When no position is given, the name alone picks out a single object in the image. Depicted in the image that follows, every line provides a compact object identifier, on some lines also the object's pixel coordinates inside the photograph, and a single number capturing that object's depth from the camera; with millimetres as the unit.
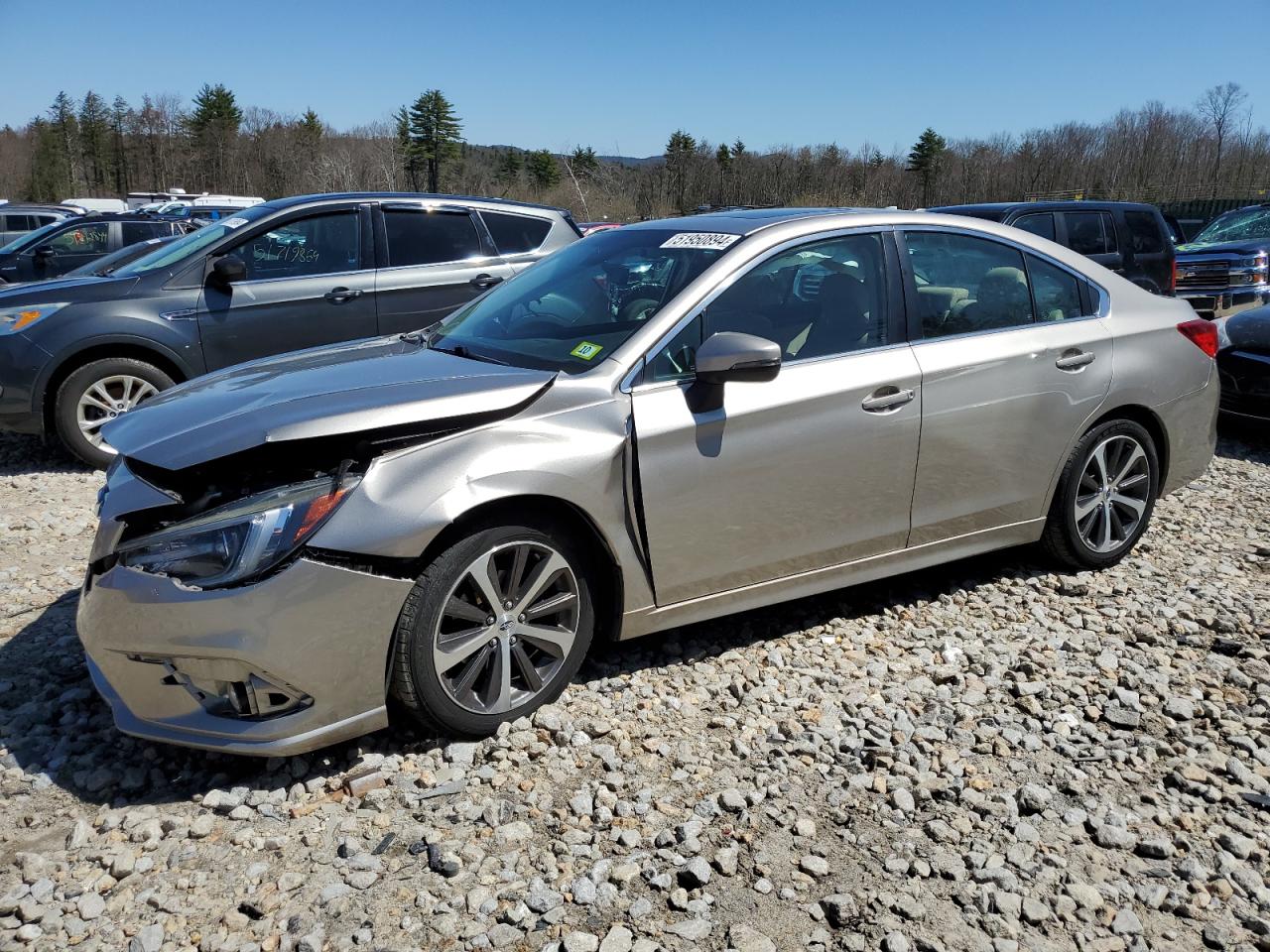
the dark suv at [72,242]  13828
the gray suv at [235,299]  6793
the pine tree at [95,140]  83812
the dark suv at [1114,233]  10867
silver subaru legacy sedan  2941
